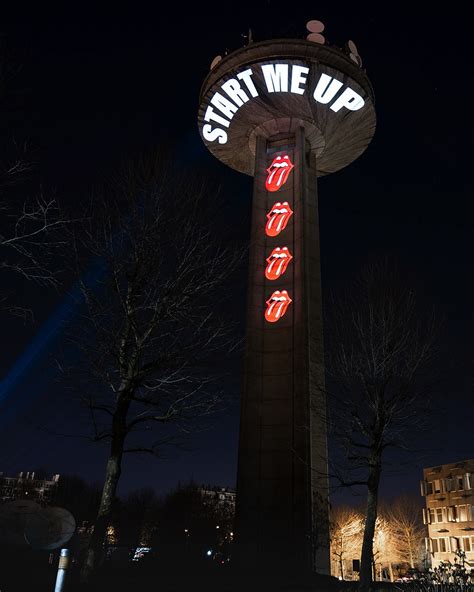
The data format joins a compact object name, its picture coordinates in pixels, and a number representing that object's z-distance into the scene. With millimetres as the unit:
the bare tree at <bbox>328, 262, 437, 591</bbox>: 18250
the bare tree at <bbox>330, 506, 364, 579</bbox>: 55750
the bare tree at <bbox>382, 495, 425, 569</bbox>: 67569
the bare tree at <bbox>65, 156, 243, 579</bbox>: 14047
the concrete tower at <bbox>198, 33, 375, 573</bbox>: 22906
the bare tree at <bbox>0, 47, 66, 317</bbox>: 10852
